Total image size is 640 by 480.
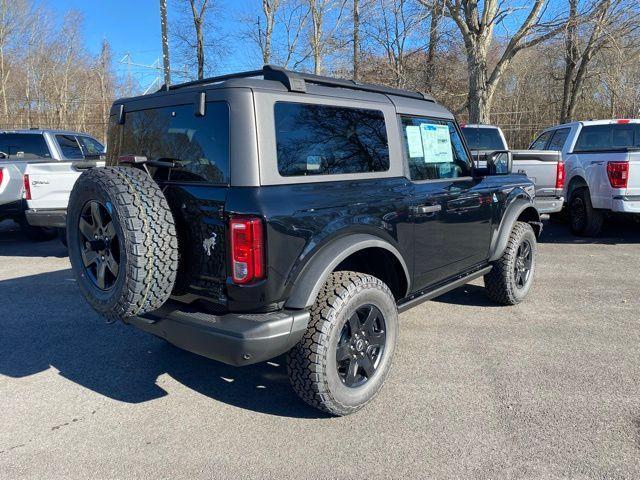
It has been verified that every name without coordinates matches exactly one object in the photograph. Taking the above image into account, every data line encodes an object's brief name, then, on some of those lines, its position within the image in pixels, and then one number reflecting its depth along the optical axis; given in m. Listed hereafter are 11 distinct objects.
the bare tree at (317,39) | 23.20
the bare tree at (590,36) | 13.39
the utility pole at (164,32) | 15.29
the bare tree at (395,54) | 18.62
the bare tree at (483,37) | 13.95
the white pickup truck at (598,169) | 7.20
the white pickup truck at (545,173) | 7.48
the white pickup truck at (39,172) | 7.23
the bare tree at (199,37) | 24.23
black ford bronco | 2.56
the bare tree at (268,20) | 24.17
